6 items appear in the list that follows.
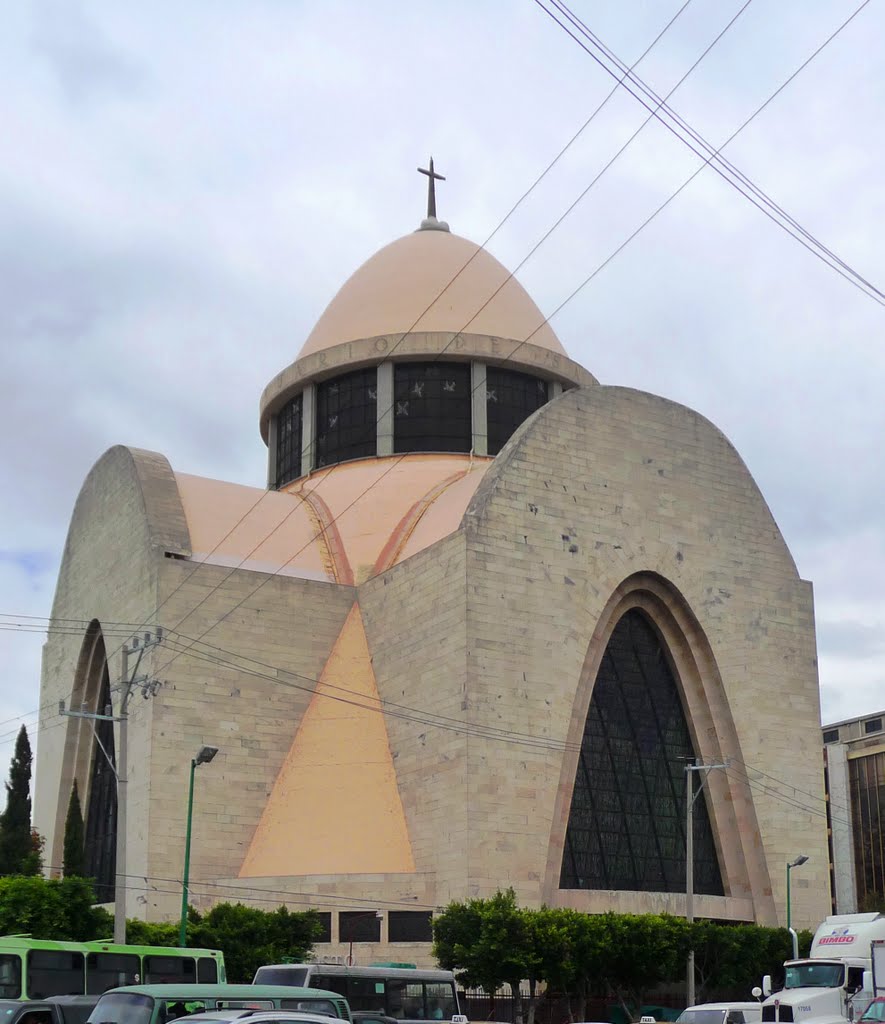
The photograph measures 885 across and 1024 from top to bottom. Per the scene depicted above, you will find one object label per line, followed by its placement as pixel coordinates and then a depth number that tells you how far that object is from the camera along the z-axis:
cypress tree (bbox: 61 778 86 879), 31.36
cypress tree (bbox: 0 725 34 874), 32.41
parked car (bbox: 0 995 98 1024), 15.35
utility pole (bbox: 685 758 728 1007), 27.37
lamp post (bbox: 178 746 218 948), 25.05
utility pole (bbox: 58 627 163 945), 23.08
